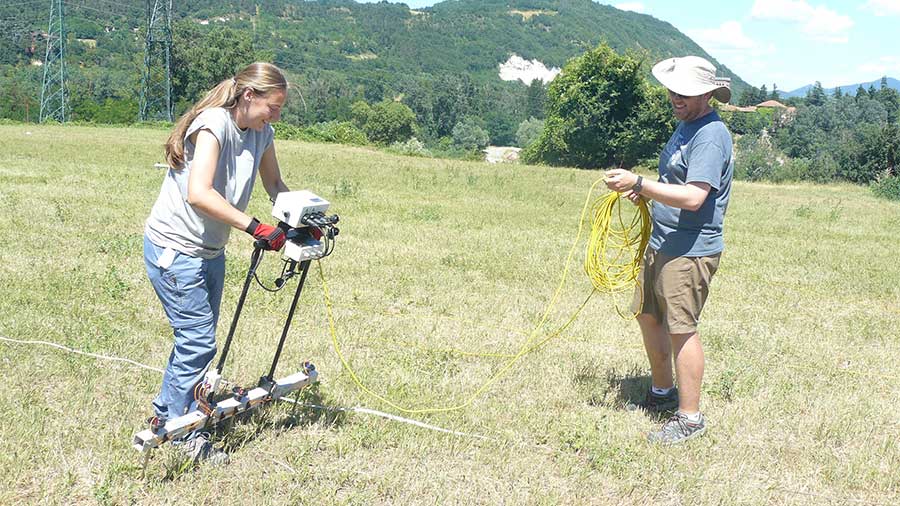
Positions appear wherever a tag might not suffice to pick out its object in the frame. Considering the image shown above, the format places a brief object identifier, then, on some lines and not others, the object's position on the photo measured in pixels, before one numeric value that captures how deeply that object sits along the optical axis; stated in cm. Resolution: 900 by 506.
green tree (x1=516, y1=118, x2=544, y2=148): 11569
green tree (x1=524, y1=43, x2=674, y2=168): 5012
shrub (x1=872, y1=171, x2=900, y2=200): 2189
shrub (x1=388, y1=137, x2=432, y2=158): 2991
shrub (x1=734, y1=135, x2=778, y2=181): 5394
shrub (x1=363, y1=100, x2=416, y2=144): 10088
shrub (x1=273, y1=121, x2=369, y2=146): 3731
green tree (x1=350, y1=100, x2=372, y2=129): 10488
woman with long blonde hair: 353
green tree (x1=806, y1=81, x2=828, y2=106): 14388
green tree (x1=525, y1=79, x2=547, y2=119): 15612
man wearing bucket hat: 414
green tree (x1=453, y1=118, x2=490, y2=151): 11934
